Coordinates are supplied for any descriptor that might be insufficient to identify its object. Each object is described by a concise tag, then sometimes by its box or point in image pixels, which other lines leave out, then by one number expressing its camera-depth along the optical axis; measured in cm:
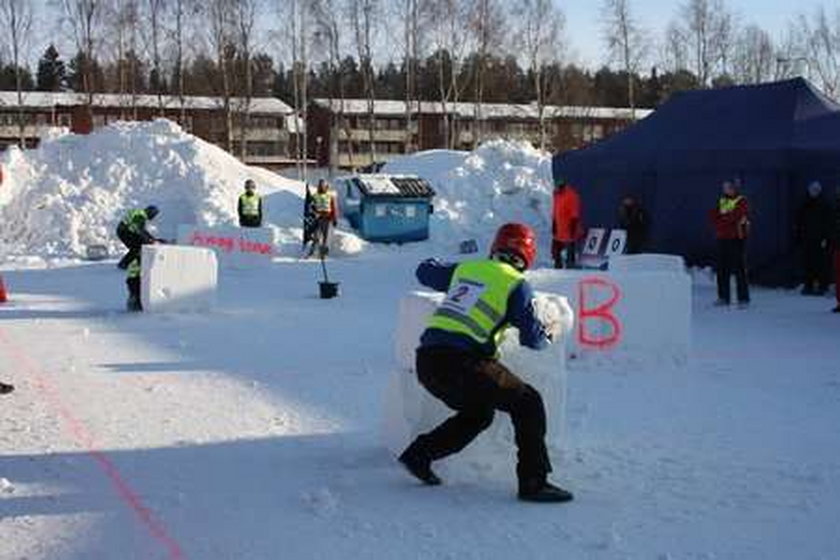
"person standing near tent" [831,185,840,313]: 1433
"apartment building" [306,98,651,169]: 6025
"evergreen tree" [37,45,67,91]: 7284
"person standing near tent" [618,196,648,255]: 1906
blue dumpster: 2659
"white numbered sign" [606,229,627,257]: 1911
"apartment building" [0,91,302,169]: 5503
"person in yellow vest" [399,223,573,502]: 586
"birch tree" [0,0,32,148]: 5022
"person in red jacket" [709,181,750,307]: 1502
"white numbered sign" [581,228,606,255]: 2081
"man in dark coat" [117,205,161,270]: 1511
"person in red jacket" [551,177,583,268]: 1973
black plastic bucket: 1647
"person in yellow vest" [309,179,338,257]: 2344
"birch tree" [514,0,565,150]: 5281
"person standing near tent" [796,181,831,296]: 1664
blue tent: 1803
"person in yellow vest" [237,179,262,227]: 2375
